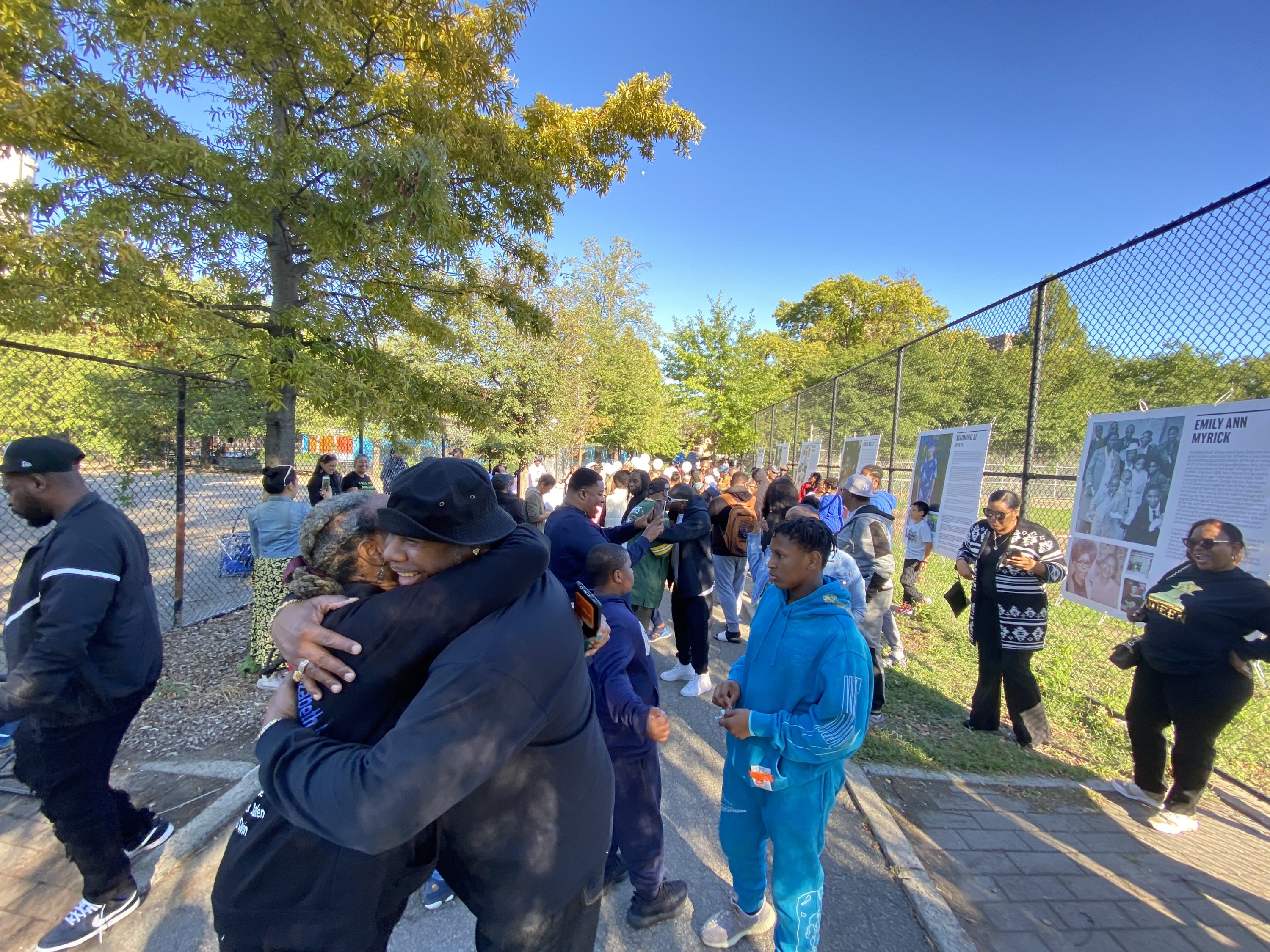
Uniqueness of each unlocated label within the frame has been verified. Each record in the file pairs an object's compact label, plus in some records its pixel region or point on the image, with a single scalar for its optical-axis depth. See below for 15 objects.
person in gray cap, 4.96
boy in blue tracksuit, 2.03
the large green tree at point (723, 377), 20.09
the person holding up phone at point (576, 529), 3.20
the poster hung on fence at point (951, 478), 5.41
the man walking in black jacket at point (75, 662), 2.21
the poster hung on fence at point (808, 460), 11.77
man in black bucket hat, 1.13
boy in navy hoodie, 2.39
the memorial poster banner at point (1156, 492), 2.92
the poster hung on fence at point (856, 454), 8.59
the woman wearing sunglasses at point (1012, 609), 4.07
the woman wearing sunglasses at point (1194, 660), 2.99
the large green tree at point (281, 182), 3.31
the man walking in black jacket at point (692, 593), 5.01
